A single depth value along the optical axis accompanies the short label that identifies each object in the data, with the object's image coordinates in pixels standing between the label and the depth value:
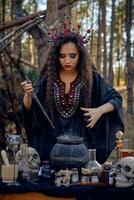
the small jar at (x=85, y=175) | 2.74
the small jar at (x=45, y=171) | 2.89
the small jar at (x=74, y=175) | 2.73
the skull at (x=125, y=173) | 2.70
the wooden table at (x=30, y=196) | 2.62
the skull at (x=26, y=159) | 2.91
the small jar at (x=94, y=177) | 2.77
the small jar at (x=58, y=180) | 2.67
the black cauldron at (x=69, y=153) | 2.74
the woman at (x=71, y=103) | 3.38
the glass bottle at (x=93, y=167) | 2.79
